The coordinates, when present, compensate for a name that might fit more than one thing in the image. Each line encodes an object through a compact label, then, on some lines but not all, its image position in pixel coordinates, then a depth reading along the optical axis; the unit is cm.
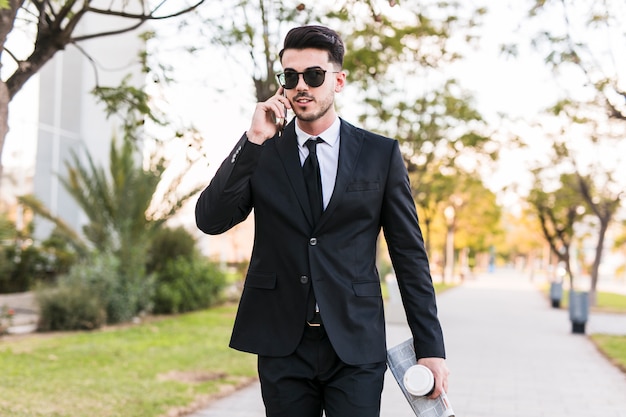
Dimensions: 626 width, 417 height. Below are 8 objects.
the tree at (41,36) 462
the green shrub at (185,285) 1739
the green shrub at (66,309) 1325
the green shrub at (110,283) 1447
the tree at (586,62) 1338
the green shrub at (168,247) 1811
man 279
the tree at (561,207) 2690
